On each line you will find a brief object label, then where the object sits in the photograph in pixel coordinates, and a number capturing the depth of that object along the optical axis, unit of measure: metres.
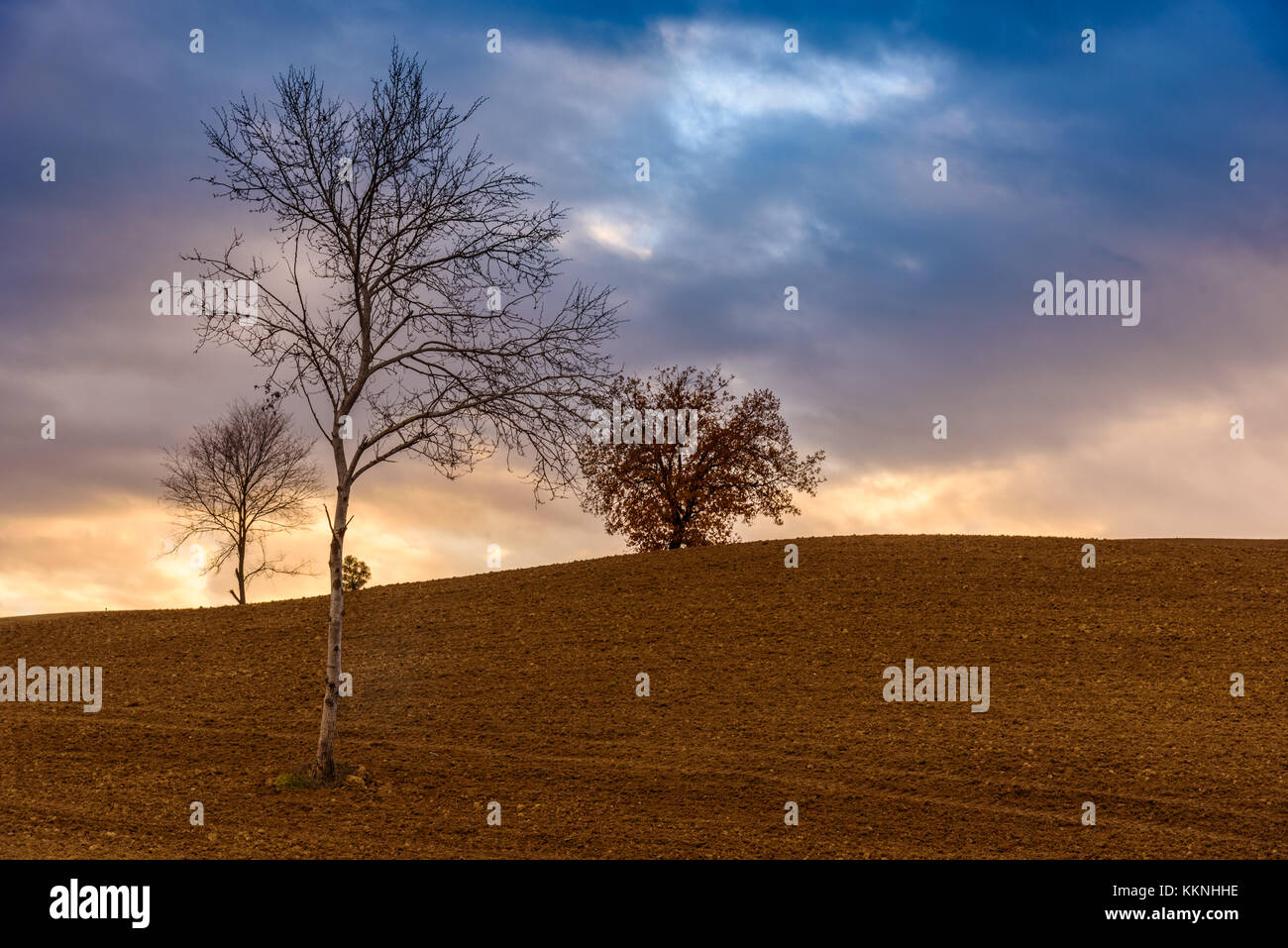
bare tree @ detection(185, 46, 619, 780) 14.84
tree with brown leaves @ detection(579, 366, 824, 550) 34.75
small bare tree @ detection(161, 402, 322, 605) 34.47
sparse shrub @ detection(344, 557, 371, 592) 40.34
